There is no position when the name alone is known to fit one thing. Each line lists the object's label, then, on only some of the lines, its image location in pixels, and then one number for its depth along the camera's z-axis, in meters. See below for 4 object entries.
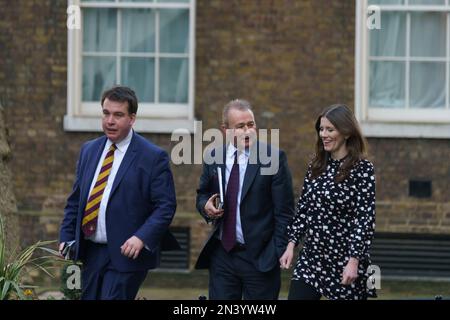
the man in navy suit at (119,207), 15.97
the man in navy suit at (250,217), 16.66
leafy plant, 16.05
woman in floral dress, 15.65
